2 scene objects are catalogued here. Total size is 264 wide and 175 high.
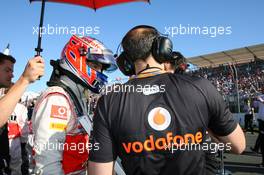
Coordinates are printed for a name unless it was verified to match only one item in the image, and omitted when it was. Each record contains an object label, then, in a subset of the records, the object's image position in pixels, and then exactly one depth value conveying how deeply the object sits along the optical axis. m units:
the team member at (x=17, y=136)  3.52
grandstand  16.38
